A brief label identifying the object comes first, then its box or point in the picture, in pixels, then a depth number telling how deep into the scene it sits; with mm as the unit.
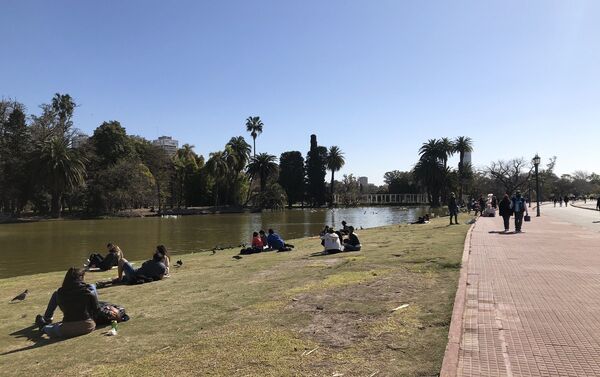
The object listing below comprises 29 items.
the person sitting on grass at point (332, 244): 16484
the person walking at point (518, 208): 21000
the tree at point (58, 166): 67062
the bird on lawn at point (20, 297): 11637
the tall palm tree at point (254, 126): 110500
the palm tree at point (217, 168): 95531
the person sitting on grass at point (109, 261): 16312
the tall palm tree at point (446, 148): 110750
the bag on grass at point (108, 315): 8172
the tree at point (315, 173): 126625
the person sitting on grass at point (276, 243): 20016
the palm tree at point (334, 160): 131500
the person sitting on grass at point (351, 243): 16719
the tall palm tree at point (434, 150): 110562
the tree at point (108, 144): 82500
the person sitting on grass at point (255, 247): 19844
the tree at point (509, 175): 112938
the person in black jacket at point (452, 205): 27953
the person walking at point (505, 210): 21234
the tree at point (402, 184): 159500
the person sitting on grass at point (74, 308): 7855
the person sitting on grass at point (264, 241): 20597
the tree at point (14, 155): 70862
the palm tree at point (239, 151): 100644
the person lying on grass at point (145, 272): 13148
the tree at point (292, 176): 126500
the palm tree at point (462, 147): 109688
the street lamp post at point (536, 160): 36156
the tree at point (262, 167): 109000
